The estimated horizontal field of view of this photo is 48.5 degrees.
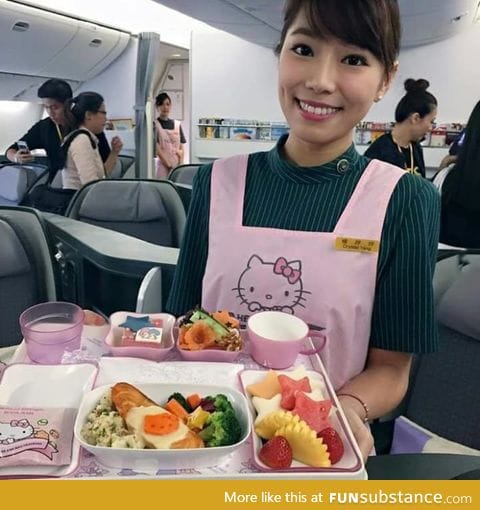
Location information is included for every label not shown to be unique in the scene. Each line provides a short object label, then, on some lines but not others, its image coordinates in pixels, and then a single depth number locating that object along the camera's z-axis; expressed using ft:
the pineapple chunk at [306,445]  1.96
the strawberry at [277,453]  1.93
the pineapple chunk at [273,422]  2.08
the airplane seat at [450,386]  4.50
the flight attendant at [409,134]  8.80
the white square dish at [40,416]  1.94
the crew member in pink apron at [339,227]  2.74
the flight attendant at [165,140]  20.92
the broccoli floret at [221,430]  2.01
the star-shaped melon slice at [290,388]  2.24
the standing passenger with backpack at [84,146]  10.66
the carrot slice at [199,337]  2.68
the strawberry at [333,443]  2.00
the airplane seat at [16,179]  17.48
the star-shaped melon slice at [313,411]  2.11
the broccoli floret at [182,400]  2.26
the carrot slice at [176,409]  2.17
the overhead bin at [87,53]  18.18
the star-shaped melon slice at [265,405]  2.20
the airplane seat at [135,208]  8.61
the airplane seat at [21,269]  5.62
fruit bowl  1.93
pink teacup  2.60
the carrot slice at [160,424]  2.02
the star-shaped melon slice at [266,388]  2.36
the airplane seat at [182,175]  12.63
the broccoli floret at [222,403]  2.21
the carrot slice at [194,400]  2.27
